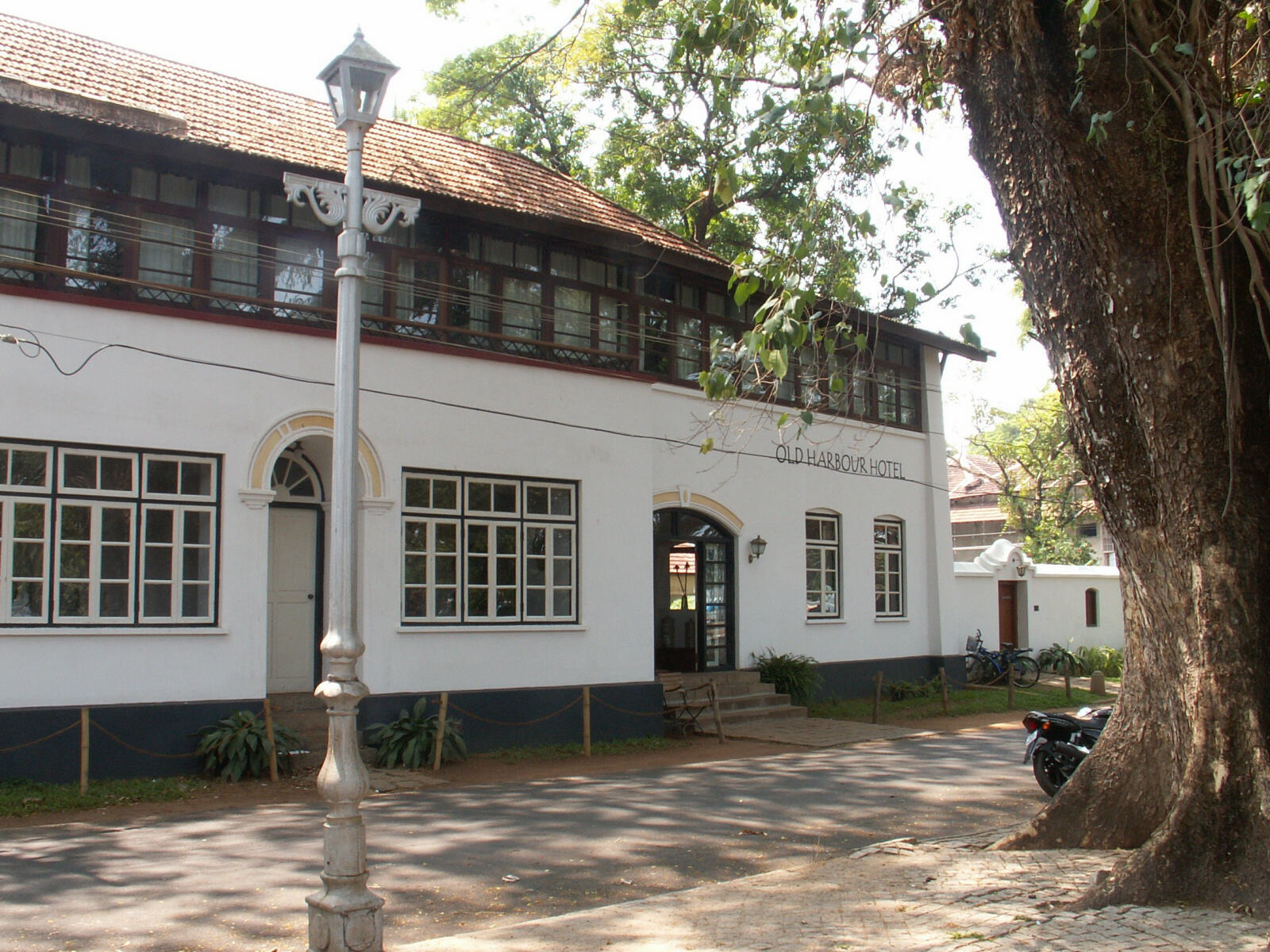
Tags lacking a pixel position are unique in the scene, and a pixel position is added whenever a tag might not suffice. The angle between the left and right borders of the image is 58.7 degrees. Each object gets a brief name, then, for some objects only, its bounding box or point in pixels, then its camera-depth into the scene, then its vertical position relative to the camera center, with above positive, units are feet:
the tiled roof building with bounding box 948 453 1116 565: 154.92 +13.87
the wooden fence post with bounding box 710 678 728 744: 47.60 -4.04
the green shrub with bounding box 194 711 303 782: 35.91 -4.21
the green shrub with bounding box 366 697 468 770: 39.40 -4.48
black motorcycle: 32.12 -3.89
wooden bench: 49.73 -4.25
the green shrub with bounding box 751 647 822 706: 57.57 -3.41
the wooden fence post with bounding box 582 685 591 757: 43.52 -4.19
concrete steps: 53.06 -4.14
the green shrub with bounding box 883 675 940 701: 64.34 -4.72
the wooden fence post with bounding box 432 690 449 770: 39.04 -4.31
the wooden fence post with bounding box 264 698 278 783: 36.17 -4.20
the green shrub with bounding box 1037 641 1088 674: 80.69 -3.83
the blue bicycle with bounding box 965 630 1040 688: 72.28 -3.69
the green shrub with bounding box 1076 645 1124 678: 82.58 -3.98
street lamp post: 17.84 +1.01
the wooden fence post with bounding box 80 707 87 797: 33.30 -4.03
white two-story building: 35.65 +6.84
